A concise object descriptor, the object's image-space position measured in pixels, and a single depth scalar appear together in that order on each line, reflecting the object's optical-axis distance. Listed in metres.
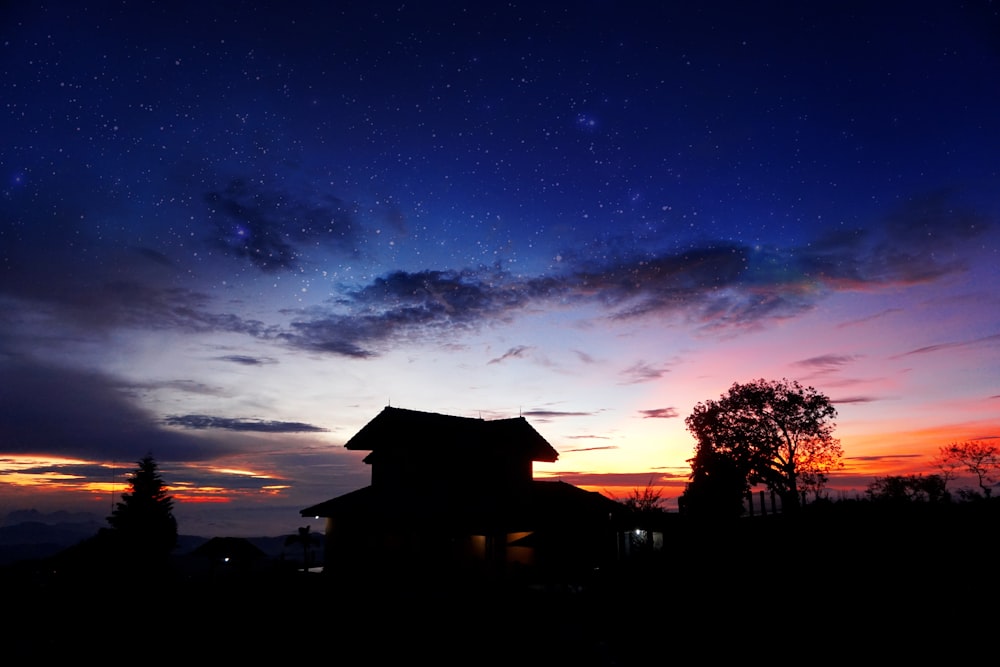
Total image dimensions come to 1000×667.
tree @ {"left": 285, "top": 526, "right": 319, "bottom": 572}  36.97
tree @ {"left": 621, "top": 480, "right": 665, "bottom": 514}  36.46
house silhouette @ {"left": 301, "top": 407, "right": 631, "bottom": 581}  31.86
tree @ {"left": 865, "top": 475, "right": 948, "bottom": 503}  59.75
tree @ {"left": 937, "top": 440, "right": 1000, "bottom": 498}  59.62
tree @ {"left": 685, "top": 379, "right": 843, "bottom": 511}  51.47
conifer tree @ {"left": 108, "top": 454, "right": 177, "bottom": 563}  58.38
